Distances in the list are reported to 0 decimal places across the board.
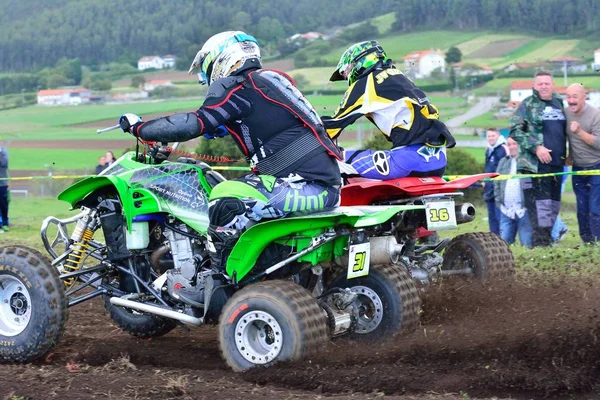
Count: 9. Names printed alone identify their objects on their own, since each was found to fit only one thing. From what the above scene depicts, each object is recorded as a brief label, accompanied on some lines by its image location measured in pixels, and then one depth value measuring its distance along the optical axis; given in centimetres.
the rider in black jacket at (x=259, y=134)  653
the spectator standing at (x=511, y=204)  1315
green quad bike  637
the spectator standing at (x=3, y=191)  1774
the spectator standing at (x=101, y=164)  1877
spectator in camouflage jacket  1196
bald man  1184
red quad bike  737
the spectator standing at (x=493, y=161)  1381
